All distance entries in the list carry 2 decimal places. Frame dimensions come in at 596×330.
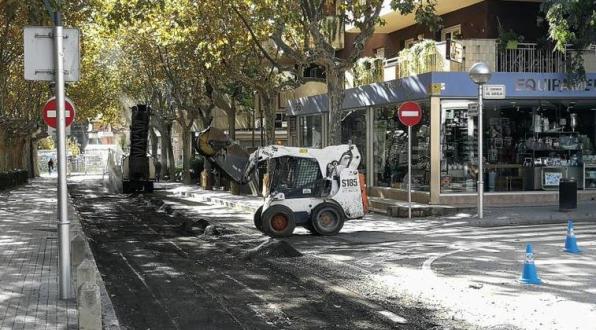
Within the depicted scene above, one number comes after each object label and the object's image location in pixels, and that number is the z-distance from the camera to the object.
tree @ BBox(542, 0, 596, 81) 17.95
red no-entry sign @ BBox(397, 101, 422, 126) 18.25
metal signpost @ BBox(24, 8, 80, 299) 7.63
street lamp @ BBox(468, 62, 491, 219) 16.80
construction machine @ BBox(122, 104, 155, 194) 33.22
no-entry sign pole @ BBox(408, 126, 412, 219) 18.50
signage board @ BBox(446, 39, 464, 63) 19.58
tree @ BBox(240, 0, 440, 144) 18.08
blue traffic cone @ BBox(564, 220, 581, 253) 11.64
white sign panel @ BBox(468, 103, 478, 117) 17.48
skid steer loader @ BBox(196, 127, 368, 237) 14.91
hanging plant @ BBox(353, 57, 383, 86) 24.53
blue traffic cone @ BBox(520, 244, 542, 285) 9.02
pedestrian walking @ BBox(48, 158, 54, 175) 74.91
